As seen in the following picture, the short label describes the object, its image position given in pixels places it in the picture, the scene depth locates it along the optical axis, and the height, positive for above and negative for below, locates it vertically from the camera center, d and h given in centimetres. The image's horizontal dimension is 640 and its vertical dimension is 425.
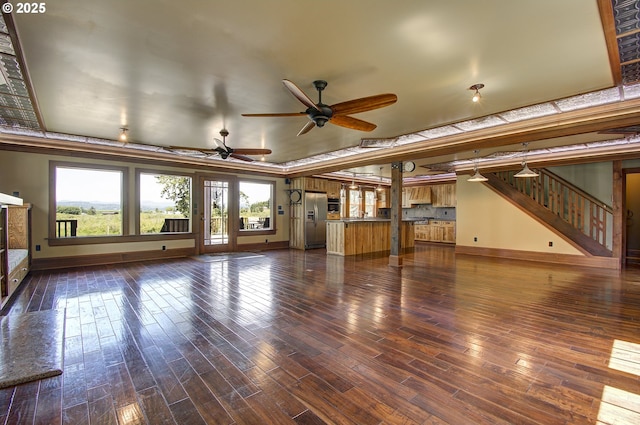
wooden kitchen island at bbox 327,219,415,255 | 770 -67
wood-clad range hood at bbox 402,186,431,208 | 1130 +69
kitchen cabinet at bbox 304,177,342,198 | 959 +93
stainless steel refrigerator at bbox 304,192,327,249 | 935 -25
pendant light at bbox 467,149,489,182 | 629 +78
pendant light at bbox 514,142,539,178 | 572 +80
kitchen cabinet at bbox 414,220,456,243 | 1050 -72
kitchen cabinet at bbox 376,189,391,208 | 1295 +61
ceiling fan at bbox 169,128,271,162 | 508 +112
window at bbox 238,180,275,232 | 887 +24
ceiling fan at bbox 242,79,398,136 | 284 +113
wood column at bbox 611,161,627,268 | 621 -3
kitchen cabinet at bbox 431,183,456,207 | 1068 +67
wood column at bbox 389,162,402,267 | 637 +12
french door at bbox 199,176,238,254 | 822 -5
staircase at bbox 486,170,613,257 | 658 +14
